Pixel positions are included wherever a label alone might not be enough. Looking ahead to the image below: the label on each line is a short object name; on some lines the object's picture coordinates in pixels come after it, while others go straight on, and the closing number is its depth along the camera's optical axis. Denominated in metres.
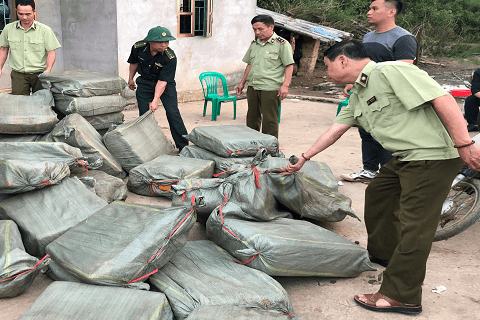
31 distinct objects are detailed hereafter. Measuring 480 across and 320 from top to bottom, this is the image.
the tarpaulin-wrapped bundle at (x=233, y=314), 1.94
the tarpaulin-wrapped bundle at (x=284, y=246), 2.49
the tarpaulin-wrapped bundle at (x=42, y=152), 3.21
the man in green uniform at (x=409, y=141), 2.17
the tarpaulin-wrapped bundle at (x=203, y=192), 2.88
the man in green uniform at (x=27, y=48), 4.59
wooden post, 11.98
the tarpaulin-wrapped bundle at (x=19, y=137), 3.68
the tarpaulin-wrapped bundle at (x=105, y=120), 4.34
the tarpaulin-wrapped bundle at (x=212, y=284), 2.15
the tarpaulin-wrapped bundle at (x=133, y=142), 4.05
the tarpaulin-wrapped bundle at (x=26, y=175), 2.67
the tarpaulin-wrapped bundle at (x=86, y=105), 4.11
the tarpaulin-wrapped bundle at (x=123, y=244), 2.15
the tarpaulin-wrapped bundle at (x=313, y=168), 3.45
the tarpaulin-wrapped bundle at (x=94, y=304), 1.89
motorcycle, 3.13
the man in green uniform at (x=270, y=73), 5.14
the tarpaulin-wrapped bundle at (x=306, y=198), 3.07
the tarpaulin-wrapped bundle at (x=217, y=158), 4.01
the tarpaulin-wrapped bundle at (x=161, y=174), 3.69
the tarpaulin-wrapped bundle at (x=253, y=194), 2.83
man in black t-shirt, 3.81
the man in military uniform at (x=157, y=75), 4.50
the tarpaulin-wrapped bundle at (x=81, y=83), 4.12
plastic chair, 7.10
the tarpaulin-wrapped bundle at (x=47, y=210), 2.65
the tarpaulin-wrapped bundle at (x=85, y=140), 3.67
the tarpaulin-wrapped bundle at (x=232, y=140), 4.03
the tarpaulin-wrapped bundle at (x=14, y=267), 2.28
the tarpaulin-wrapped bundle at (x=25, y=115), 3.59
